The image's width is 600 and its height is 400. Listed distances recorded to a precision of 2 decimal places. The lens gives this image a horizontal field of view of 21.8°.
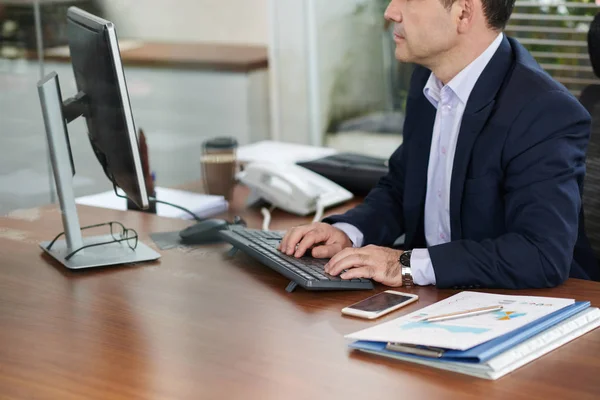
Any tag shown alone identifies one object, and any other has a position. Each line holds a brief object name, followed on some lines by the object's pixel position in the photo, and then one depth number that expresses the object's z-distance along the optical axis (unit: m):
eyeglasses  3.48
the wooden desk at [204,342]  2.81
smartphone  3.07
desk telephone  3.96
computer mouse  3.56
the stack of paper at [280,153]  4.41
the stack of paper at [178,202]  3.94
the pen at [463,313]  2.99
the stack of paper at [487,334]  2.84
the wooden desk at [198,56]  5.17
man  3.22
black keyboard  3.19
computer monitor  3.23
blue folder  2.84
